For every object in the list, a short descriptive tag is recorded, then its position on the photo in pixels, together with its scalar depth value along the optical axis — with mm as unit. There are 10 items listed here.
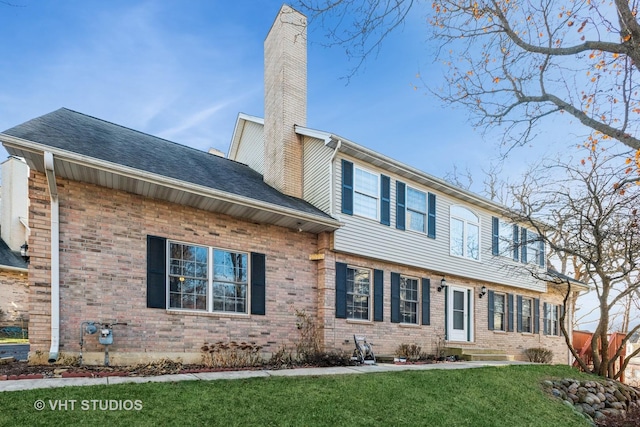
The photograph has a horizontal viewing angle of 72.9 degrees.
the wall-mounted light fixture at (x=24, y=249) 11383
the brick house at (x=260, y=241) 7363
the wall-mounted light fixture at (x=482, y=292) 15047
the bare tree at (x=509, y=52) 6625
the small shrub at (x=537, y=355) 16562
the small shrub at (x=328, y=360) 9203
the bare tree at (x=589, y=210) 9438
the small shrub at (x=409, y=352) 11898
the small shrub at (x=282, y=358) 9084
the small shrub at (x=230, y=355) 8438
